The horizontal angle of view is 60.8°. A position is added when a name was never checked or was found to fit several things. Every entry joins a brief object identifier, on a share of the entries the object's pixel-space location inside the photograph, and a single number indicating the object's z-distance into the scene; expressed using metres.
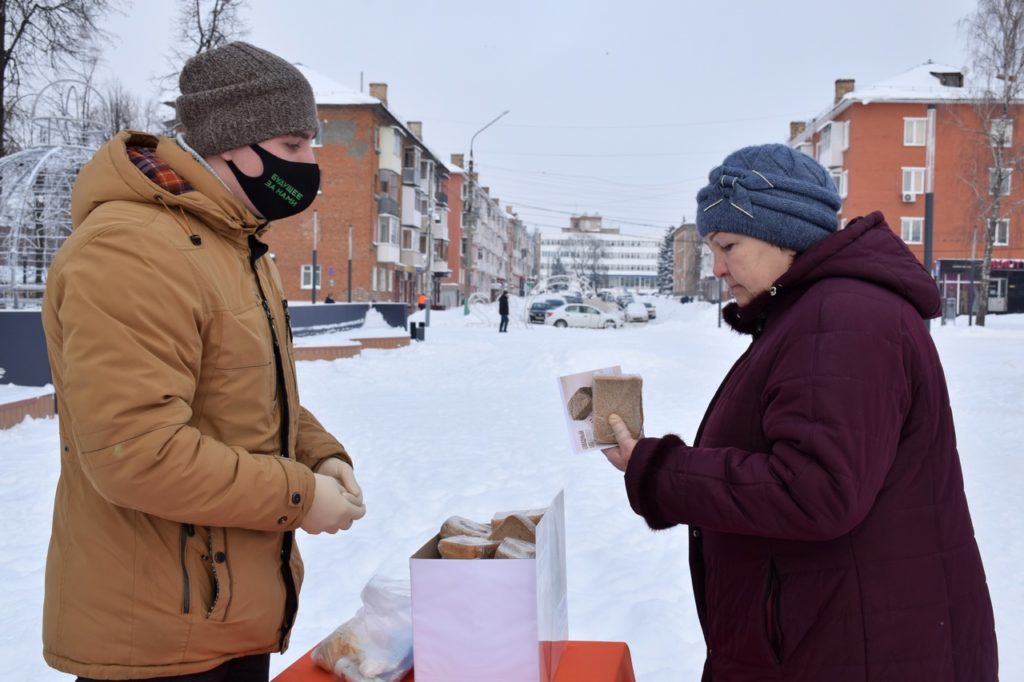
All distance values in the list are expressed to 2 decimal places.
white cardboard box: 1.92
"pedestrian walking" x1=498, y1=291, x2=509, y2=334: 35.28
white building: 182.62
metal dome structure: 14.36
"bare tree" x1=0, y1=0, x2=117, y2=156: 16.97
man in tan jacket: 1.71
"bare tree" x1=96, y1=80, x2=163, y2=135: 39.91
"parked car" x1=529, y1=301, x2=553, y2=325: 45.48
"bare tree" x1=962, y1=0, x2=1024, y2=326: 32.28
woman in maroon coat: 1.79
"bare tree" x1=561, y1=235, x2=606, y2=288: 126.84
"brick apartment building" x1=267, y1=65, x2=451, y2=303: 46.31
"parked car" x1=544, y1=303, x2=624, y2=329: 41.12
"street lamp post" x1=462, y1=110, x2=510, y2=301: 79.56
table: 2.26
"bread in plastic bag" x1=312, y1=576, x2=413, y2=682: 2.19
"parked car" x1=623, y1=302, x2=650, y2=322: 49.22
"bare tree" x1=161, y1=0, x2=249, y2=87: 27.42
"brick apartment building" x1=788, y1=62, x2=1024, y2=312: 45.41
